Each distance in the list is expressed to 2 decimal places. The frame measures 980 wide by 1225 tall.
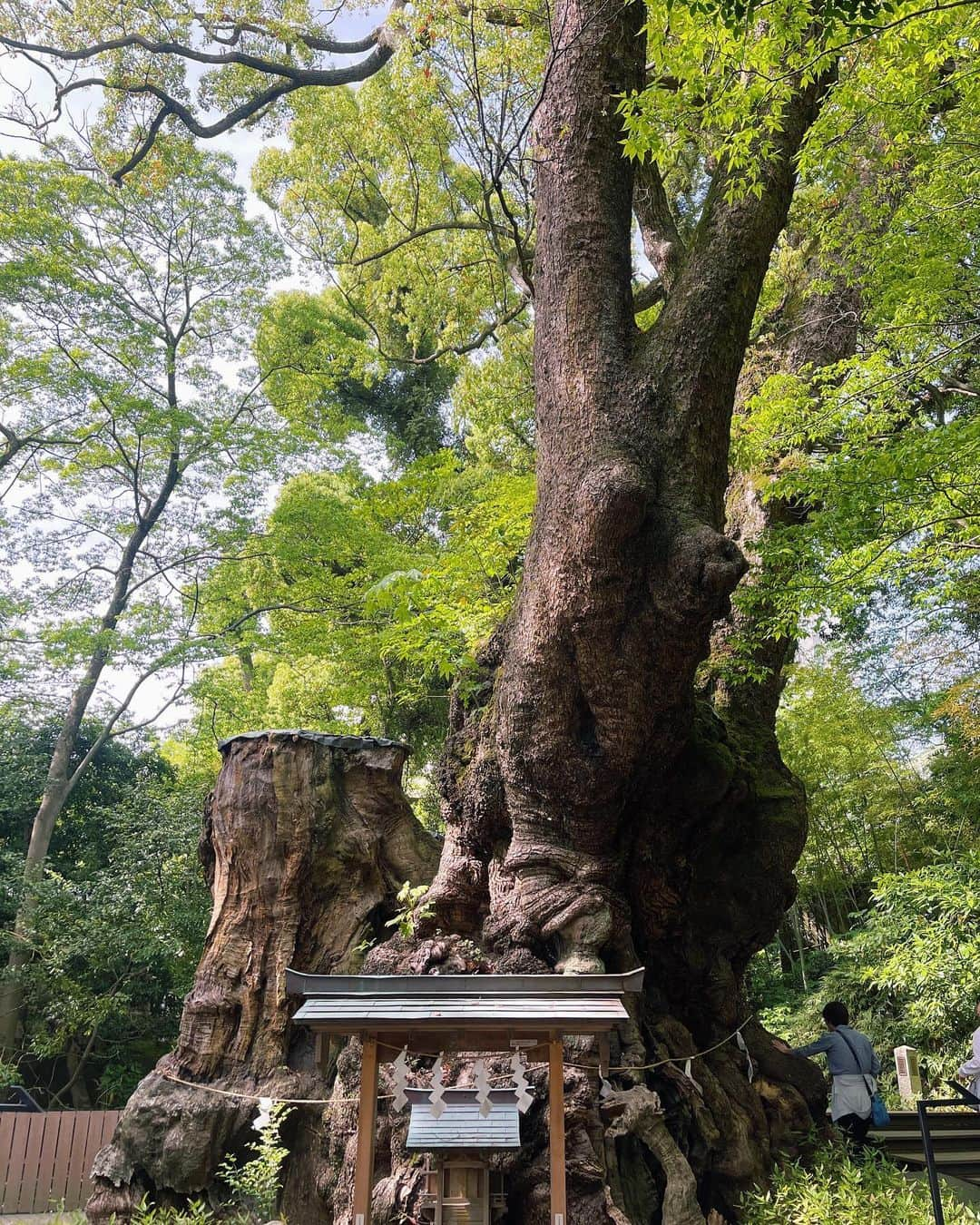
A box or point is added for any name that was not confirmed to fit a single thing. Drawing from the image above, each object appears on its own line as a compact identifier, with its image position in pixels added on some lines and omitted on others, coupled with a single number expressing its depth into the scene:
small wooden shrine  3.65
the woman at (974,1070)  5.62
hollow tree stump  6.04
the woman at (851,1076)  6.08
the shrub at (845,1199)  4.52
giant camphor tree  4.86
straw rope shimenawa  4.49
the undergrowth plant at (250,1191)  5.16
